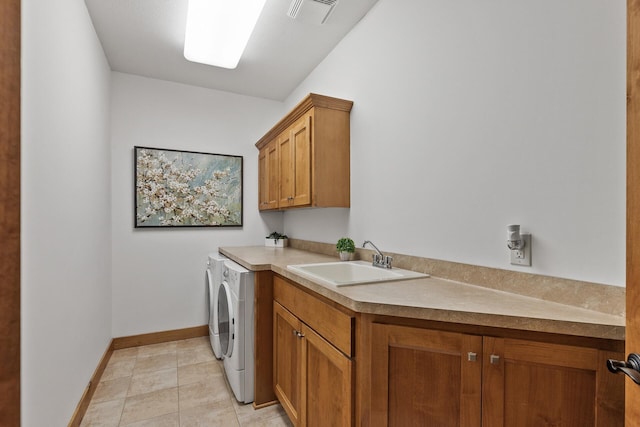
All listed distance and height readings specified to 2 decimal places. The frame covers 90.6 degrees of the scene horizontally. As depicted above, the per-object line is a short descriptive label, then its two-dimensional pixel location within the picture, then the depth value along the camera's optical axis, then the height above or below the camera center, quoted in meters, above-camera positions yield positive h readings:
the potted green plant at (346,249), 2.29 -0.28
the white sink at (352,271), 1.68 -0.37
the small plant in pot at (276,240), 3.45 -0.34
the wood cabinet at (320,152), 2.34 +0.44
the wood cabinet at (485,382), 0.90 -0.54
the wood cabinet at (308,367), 1.31 -0.77
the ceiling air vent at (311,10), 1.95 +1.28
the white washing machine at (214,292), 2.68 -0.75
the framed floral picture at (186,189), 3.11 +0.21
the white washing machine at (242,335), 2.09 -0.84
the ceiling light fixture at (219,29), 1.97 +1.24
